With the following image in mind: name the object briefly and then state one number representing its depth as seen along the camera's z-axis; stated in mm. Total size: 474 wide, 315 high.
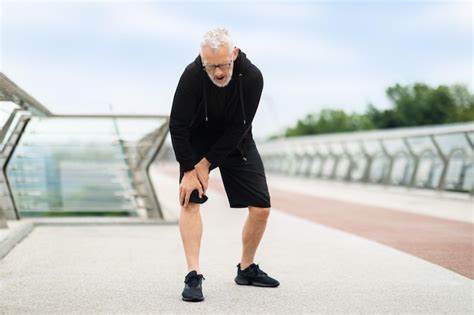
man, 4457
